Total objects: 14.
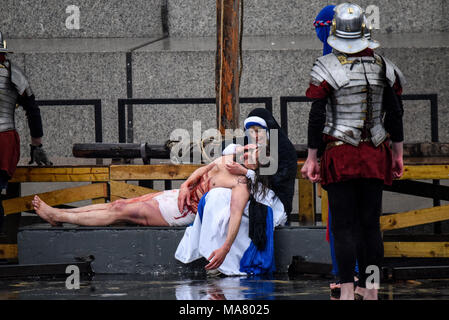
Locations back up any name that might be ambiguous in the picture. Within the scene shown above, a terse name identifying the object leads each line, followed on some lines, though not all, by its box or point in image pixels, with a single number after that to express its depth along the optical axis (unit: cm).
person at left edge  1691
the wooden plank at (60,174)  1770
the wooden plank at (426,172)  1652
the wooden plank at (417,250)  1662
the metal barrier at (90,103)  2109
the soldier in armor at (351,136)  1152
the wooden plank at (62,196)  1784
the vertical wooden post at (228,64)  1831
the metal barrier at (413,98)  2100
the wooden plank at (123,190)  1752
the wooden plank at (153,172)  1719
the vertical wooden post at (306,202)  1705
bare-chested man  1587
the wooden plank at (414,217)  1673
